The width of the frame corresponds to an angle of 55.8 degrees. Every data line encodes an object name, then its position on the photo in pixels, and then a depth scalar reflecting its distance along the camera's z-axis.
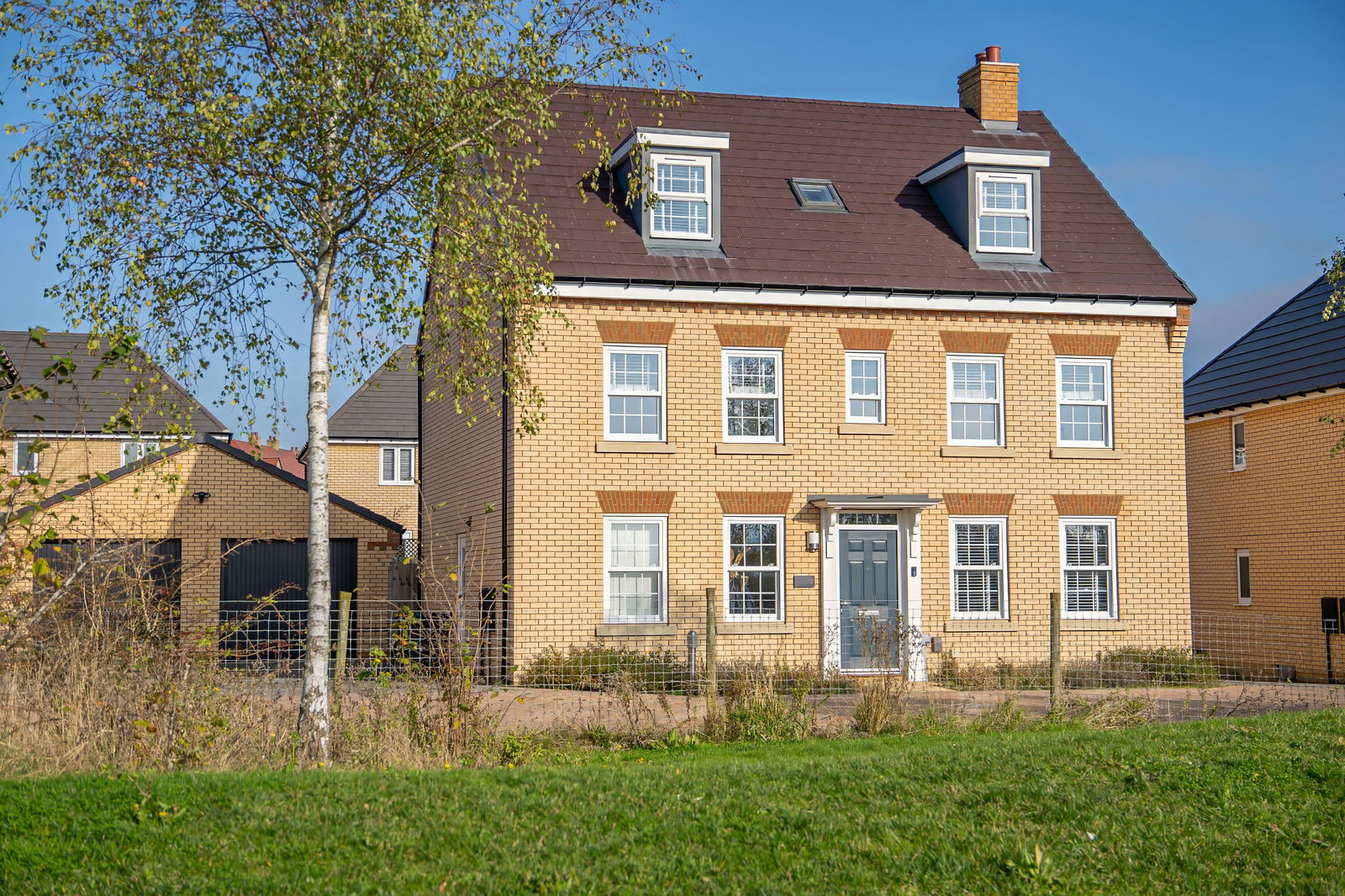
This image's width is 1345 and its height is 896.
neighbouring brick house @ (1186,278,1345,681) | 24.55
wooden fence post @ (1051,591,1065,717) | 13.60
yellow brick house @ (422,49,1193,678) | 19.12
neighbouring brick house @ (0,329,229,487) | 32.84
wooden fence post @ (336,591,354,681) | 11.88
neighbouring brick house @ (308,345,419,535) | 40.06
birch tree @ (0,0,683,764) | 9.78
